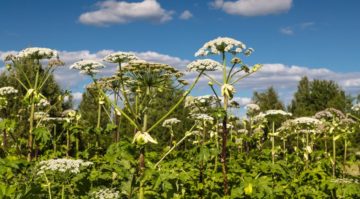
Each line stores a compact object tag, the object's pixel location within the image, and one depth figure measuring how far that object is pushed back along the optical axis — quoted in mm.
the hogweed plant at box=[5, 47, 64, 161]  9328
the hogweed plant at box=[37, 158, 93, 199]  6172
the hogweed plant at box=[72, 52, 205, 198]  7258
